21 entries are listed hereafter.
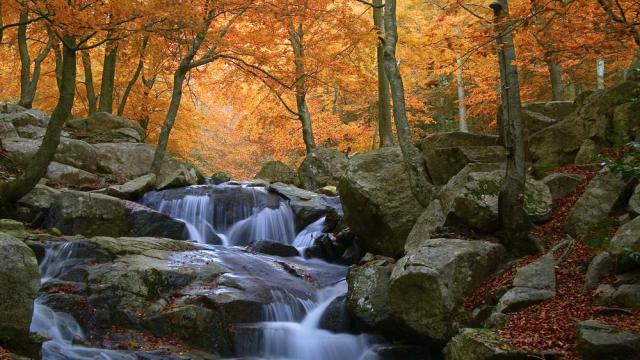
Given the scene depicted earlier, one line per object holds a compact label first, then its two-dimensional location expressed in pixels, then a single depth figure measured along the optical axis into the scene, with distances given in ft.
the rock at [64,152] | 45.39
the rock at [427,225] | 29.40
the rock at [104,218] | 37.70
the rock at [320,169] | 62.23
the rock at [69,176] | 46.96
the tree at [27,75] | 56.24
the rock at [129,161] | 53.72
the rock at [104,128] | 58.95
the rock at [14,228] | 30.71
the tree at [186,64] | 50.80
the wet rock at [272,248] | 40.40
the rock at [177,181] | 49.57
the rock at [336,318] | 29.40
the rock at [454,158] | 33.94
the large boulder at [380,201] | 33.73
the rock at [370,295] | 27.14
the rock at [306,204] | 47.14
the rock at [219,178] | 58.70
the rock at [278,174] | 65.21
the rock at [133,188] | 44.75
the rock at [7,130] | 49.13
